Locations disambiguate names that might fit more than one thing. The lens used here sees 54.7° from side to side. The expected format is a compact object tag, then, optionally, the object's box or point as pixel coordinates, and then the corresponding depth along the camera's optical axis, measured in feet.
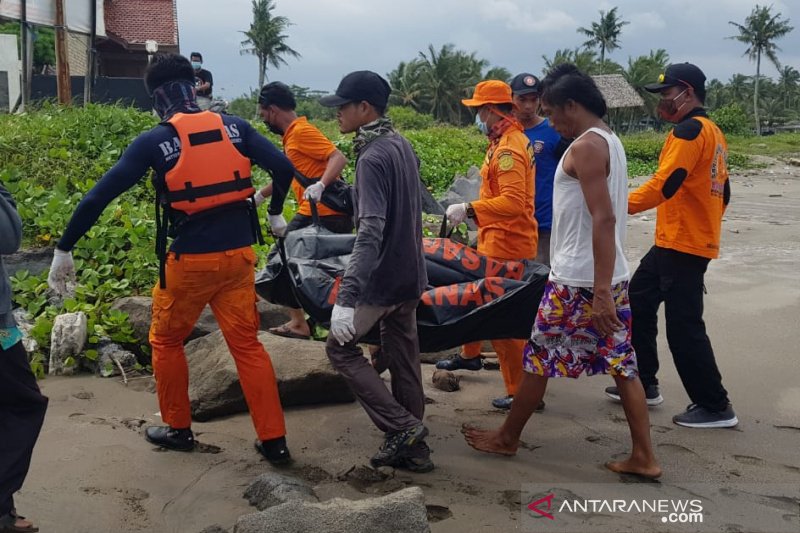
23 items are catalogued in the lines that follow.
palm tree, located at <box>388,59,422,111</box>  174.70
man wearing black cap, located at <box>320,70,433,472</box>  11.63
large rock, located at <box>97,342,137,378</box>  16.46
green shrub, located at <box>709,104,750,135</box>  136.15
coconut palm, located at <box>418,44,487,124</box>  173.88
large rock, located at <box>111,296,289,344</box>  17.35
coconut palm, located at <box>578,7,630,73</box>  196.01
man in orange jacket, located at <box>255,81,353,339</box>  17.87
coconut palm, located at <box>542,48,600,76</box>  188.43
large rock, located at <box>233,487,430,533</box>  8.89
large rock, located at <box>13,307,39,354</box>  16.80
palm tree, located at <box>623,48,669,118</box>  166.46
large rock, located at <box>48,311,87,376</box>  16.35
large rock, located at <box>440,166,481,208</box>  41.11
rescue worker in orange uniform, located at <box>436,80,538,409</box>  14.37
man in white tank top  11.19
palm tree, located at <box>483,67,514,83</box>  177.38
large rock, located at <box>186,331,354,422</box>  14.11
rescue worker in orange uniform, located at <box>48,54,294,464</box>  11.55
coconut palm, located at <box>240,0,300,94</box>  165.99
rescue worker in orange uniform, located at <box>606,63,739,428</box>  13.61
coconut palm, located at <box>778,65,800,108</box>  218.30
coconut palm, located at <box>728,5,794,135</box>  171.94
